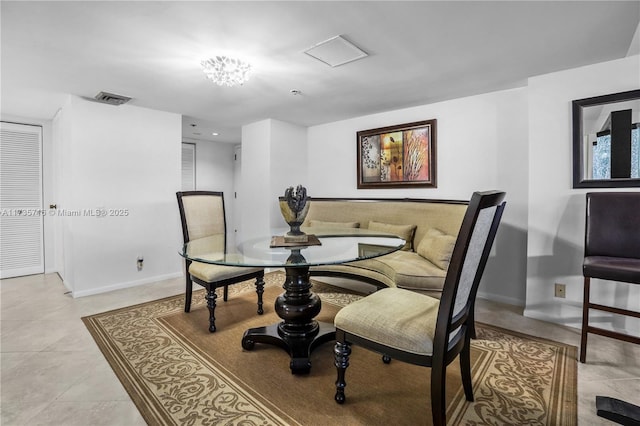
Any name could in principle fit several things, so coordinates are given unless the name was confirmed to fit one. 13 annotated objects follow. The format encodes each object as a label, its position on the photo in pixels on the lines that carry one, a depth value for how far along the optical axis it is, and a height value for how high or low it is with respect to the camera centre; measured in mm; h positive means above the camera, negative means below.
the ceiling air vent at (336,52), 2127 +1147
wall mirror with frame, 2299 +519
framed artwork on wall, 3639 +660
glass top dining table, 1810 -301
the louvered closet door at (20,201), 4055 +101
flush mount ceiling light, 2311 +1060
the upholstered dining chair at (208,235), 2480 -260
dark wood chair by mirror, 1956 -263
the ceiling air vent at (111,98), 3207 +1179
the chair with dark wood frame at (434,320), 1281 -533
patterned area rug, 1540 -1022
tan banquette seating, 2584 -238
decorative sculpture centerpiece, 2305 -8
